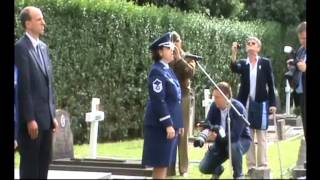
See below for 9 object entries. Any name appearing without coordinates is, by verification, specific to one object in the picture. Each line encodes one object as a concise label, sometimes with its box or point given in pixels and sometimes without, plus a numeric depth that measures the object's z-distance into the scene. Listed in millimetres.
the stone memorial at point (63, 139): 14398
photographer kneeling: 11398
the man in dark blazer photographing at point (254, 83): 12312
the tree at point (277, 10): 30172
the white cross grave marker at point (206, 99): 18508
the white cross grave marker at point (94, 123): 15328
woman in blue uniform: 10484
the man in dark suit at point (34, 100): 9789
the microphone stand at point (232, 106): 11391
